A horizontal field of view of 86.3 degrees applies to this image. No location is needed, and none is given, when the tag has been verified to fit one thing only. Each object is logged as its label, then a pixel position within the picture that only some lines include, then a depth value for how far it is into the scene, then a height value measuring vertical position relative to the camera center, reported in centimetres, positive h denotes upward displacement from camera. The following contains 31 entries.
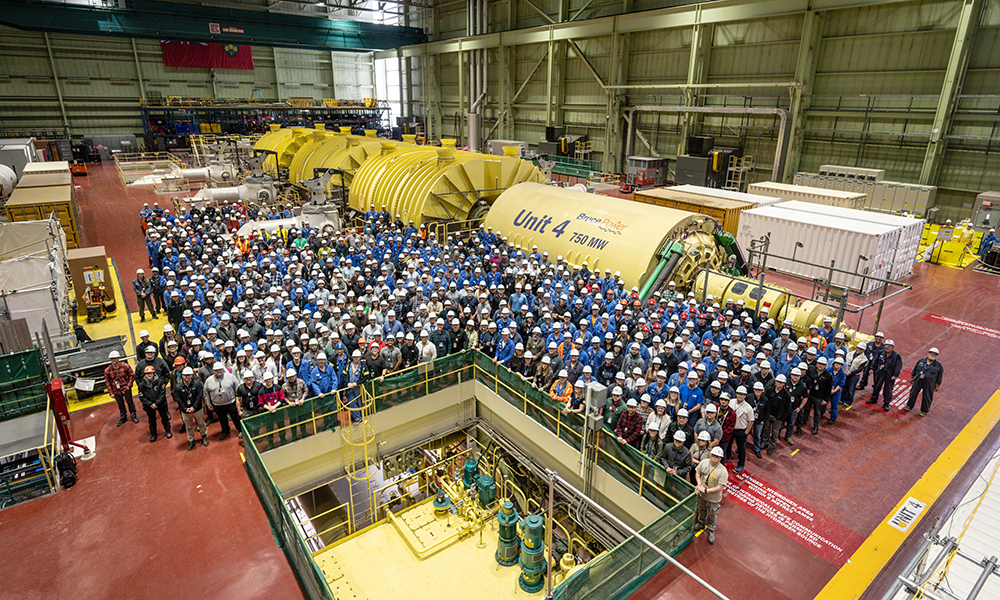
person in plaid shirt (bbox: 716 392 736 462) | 852 -443
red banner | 4609 +594
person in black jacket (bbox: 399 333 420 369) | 1078 -439
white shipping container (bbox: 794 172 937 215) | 2208 -255
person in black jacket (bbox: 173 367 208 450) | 891 -434
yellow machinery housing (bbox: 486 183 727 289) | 1446 -301
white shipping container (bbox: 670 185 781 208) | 2179 -272
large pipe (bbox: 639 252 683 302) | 1434 -375
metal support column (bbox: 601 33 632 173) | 3422 +121
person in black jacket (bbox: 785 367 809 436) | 938 -442
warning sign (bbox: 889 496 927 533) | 799 -560
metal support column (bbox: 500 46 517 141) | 4244 +298
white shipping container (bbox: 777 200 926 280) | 1738 -314
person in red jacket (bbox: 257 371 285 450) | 918 -449
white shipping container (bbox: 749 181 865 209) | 2172 -261
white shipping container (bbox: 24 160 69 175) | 2471 -201
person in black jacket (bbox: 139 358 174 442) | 902 -439
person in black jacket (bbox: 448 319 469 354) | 1150 -441
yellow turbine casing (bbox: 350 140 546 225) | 1978 -207
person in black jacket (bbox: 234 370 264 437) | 912 -441
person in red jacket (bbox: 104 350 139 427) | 966 -442
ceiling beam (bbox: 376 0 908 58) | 2464 +594
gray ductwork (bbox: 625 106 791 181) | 2598 +7
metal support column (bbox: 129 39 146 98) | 4462 +414
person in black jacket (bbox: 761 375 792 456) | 916 -460
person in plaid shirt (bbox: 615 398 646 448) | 857 -458
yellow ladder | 956 -556
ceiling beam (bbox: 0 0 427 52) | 3052 +625
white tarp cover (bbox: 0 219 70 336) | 1170 -348
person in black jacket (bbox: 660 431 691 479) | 793 -468
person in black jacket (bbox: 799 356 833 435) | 966 -444
